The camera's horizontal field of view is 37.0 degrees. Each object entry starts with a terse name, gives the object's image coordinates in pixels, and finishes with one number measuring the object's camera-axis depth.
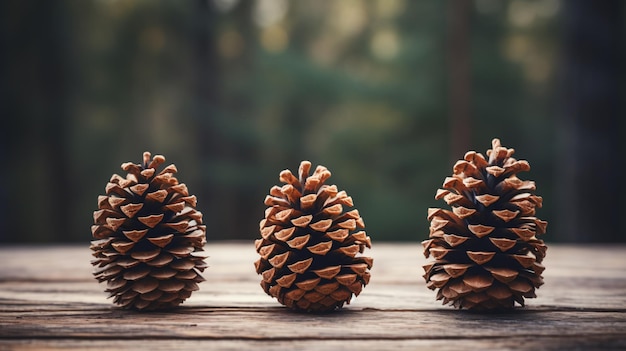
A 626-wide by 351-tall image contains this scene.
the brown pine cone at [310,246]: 0.45
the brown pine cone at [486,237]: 0.45
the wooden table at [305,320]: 0.40
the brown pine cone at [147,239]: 0.46
